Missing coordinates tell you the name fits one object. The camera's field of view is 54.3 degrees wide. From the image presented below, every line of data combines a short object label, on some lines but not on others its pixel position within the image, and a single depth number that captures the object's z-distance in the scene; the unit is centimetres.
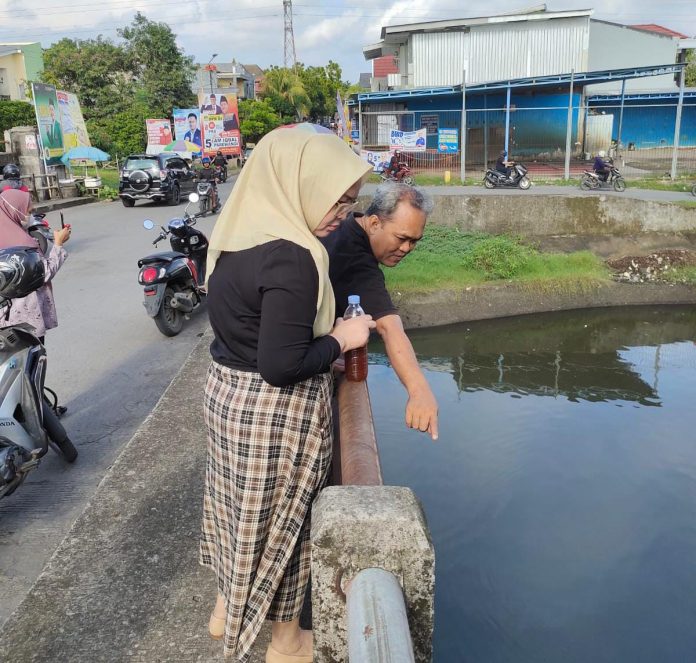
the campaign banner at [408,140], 1867
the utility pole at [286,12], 5919
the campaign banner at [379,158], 1893
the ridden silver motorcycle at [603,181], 1593
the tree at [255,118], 3753
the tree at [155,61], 3481
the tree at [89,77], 3134
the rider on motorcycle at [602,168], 1602
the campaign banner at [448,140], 1842
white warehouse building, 2625
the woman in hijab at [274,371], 169
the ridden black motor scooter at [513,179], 1702
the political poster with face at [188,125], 2645
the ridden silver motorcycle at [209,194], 1252
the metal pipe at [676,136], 1597
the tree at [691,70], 3408
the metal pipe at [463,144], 1677
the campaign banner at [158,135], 2628
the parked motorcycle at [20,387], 320
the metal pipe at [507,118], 1807
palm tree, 4659
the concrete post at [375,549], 140
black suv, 1733
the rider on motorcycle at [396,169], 1811
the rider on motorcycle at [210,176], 1472
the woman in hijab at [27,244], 413
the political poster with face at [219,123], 2702
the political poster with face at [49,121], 1697
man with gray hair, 241
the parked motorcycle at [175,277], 645
